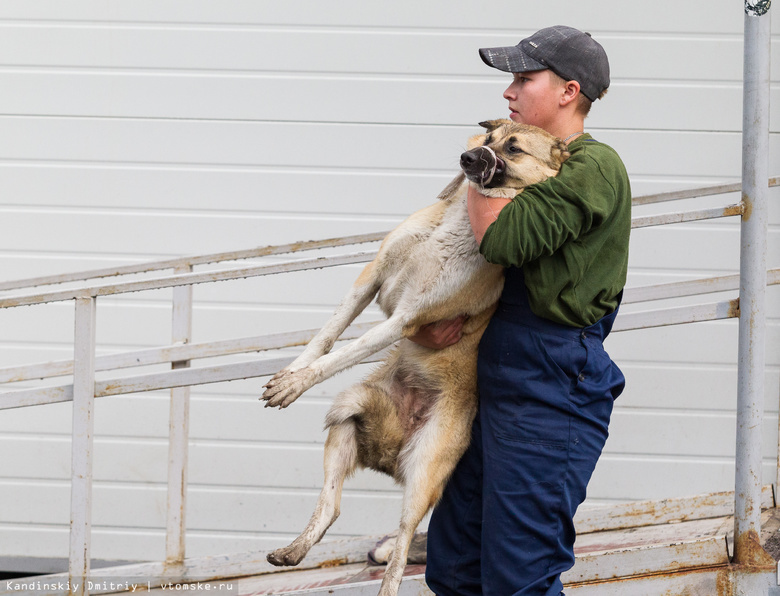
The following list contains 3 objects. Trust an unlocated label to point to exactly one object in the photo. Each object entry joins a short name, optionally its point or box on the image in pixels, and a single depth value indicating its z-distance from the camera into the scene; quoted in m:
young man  6.38
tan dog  6.62
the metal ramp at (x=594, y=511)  6.79
